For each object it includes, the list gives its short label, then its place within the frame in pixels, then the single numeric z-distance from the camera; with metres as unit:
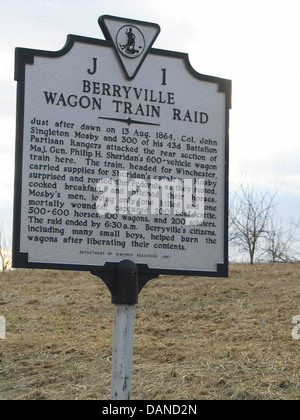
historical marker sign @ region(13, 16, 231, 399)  4.38
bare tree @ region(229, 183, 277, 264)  20.91
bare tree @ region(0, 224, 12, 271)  21.16
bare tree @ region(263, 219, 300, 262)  21.39
